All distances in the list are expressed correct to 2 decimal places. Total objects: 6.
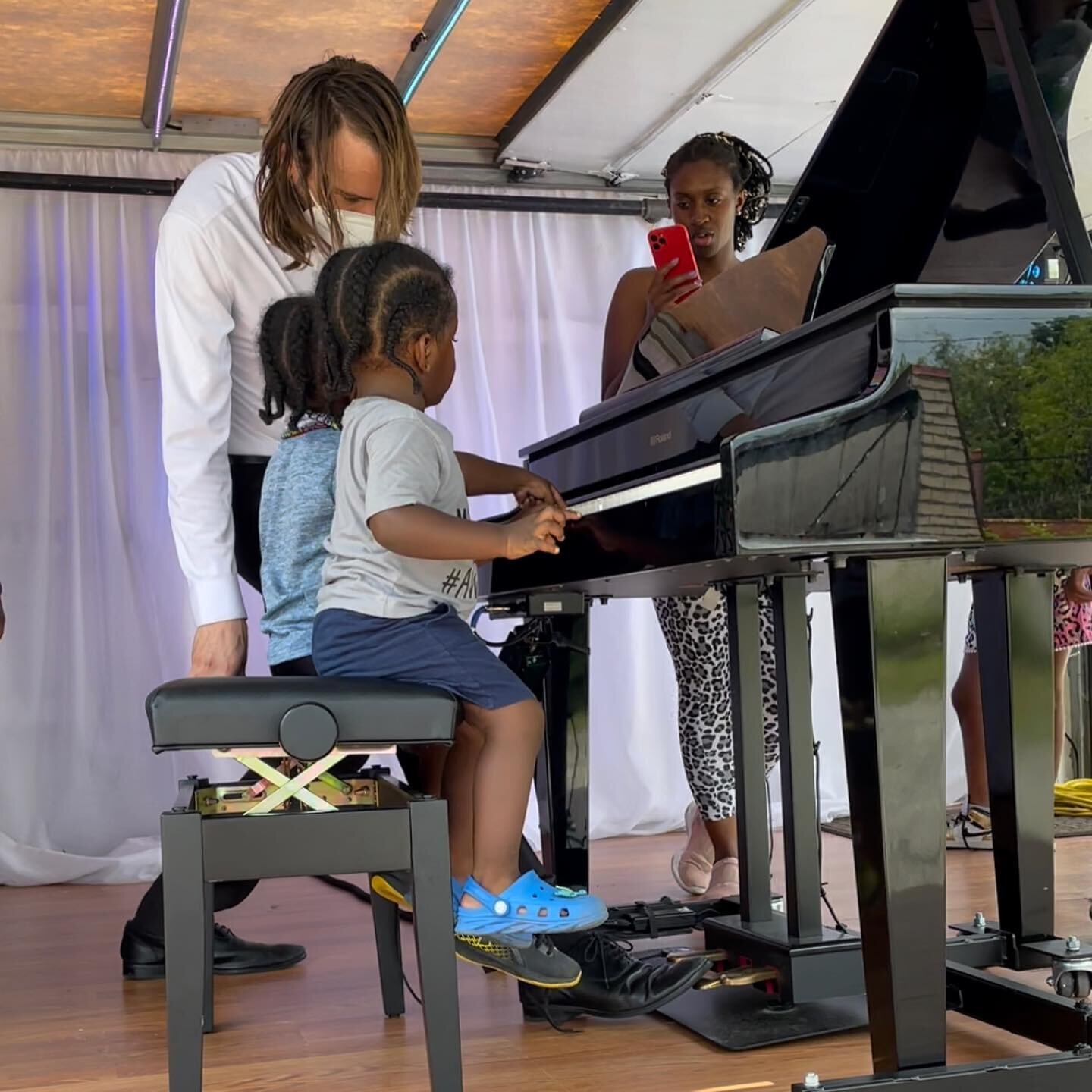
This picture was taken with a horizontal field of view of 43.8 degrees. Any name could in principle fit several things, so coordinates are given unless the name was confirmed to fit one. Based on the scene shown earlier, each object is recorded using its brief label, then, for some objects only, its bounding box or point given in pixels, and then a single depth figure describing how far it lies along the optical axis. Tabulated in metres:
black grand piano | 1.41
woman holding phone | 3.00
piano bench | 1.57
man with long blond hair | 2.21
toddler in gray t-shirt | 1.79
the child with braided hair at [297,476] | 2.12
